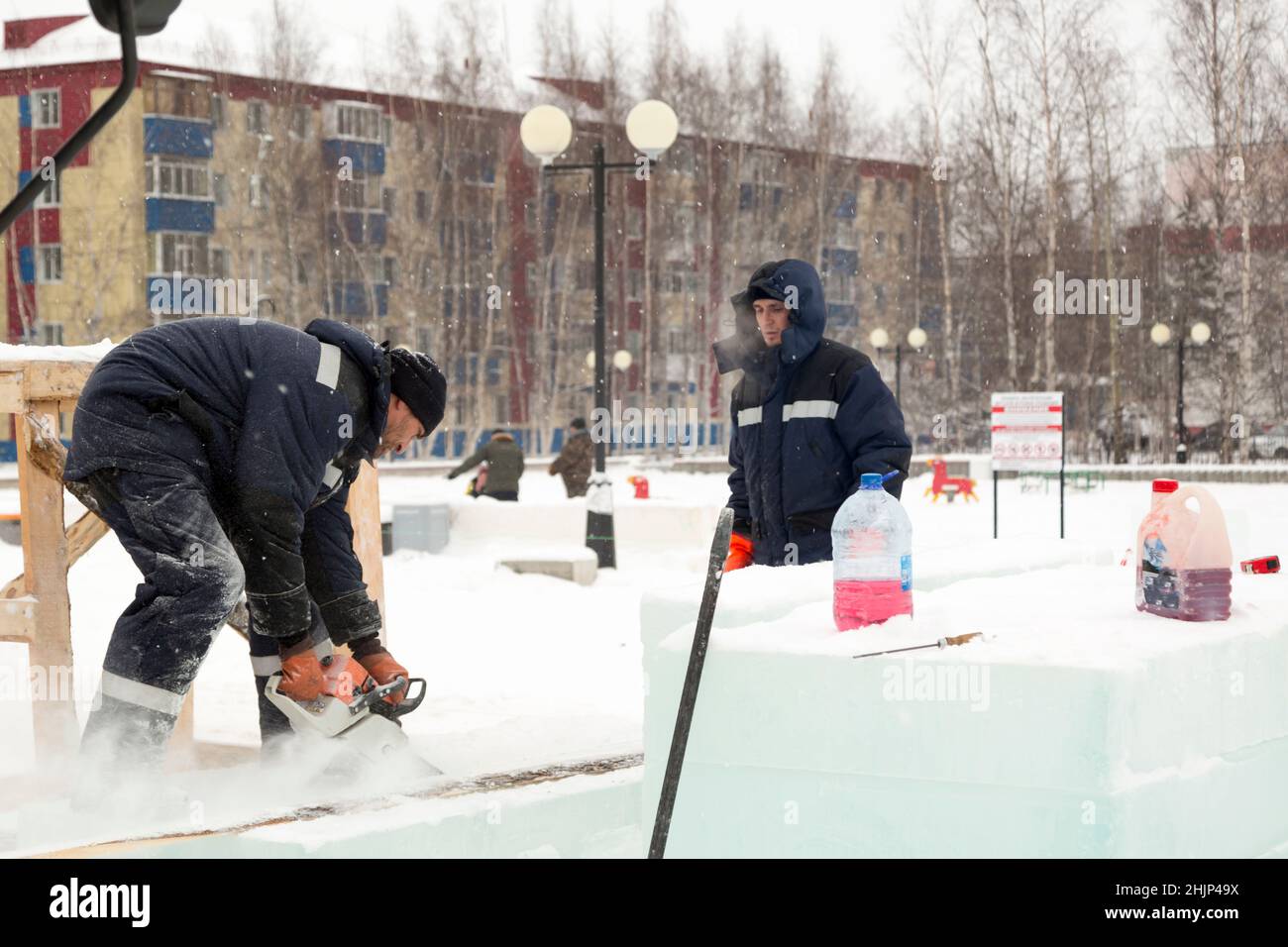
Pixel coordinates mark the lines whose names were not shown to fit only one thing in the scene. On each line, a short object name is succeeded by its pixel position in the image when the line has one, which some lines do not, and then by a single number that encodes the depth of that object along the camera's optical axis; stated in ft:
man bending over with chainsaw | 11.44
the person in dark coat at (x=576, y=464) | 57.57
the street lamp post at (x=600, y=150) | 37.19
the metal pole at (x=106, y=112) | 7.11
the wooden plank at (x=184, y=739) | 15.24
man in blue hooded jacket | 14.37
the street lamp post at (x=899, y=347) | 93.25
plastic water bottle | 9.52
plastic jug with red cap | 9.55
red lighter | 12.28
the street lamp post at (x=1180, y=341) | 83.58
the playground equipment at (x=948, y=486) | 63.31
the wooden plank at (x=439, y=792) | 9.97
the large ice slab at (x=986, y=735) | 8.16
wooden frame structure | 14.08
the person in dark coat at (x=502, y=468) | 51.19
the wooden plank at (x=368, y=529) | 16.39
